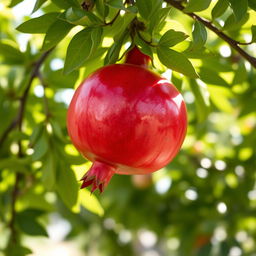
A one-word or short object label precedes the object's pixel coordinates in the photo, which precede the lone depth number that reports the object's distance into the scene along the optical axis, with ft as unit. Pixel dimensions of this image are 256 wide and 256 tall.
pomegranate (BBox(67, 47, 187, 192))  2.37
